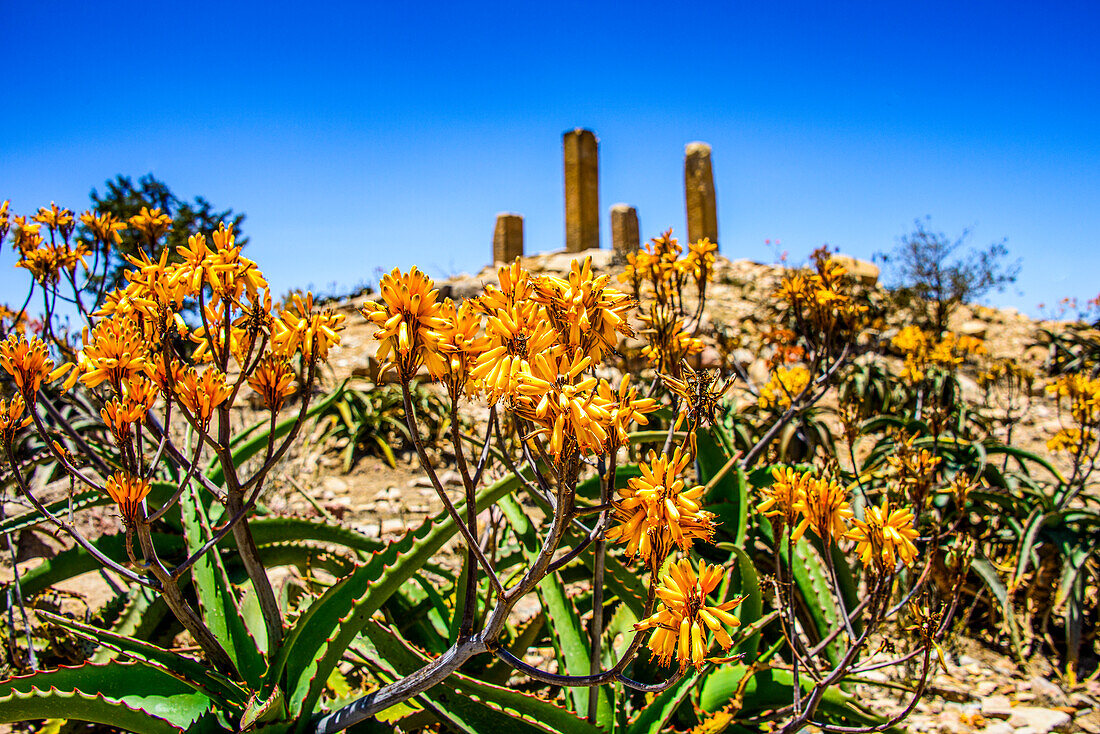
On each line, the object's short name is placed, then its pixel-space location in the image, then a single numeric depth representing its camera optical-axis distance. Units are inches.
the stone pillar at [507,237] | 854.5
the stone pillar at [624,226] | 780.9
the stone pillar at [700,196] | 812.6
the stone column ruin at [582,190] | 867.4
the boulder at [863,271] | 520.7
